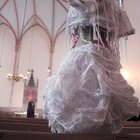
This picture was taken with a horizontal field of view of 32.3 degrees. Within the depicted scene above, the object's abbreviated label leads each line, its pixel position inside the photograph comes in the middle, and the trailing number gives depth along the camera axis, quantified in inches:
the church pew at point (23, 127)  75.6
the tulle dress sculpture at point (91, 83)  61.1
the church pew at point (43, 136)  46.7
